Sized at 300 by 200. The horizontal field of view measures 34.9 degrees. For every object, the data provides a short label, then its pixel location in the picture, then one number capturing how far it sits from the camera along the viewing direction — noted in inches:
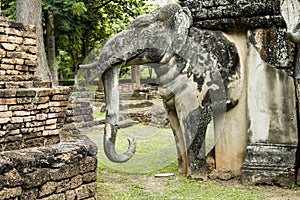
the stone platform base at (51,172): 145.6
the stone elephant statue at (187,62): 207.9
